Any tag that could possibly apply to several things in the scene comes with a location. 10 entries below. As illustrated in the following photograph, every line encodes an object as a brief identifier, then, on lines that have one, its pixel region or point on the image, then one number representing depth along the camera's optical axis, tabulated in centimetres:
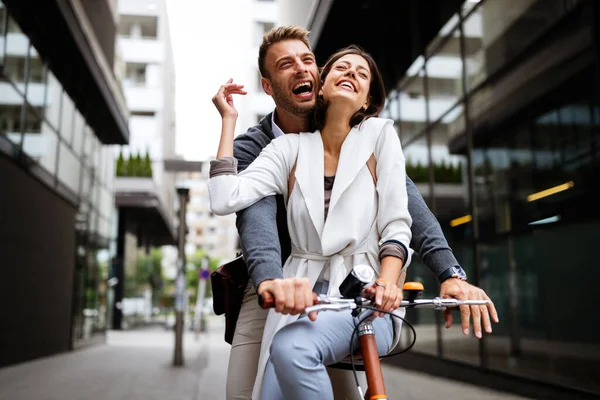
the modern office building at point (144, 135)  3244
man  191
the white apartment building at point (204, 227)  11044
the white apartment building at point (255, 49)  3797
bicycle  177
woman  183
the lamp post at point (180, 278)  1305
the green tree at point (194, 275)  6549
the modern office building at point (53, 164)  1234
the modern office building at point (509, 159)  746
